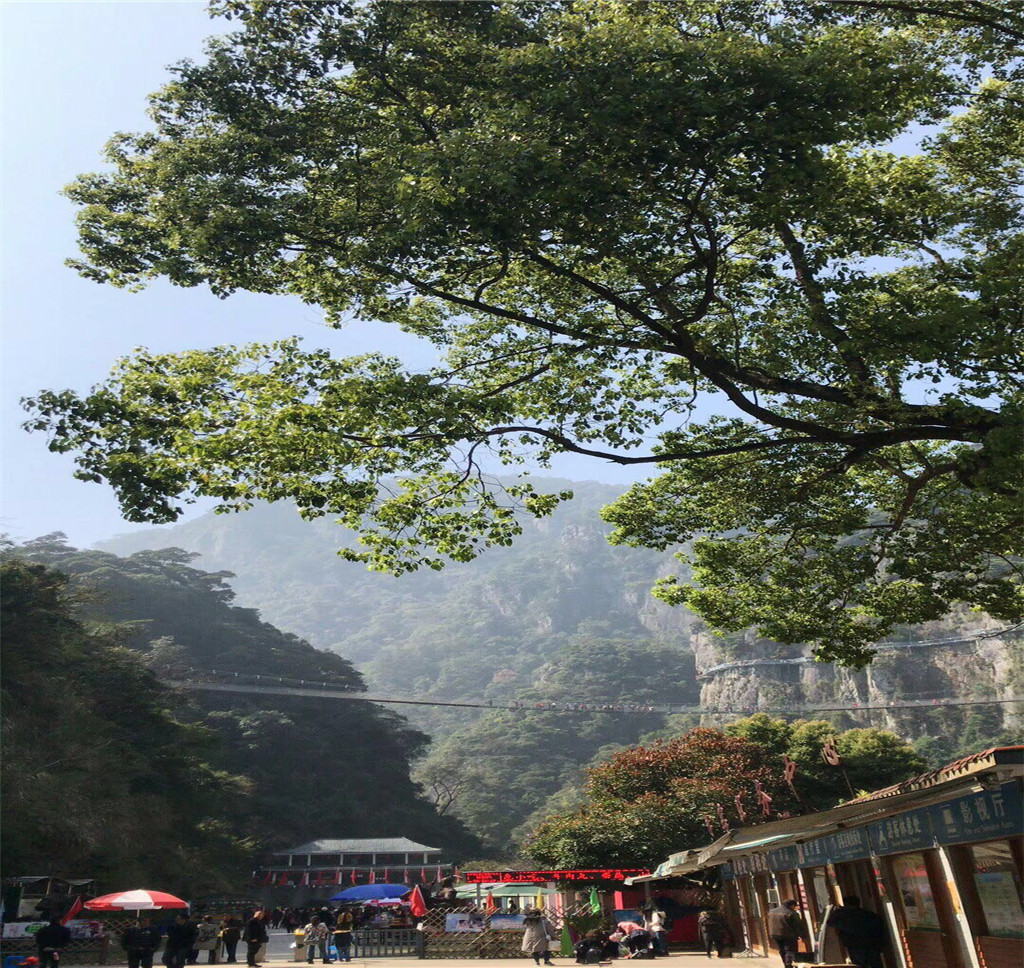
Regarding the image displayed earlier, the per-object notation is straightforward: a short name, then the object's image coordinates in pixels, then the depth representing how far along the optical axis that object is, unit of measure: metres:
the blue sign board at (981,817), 7.13
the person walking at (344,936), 20.70
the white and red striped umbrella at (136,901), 19.50
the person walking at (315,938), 19.84
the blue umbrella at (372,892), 28.88
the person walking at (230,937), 20.30
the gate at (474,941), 22.70
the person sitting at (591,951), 19.78
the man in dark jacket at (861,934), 11.11
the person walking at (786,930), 13.34
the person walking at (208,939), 20.15
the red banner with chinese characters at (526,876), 24.47
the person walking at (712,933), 21.78
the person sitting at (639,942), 21.56
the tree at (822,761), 34.75
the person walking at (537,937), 19.77
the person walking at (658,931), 22.02
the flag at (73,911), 23.08
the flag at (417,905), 24.39
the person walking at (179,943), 15.18
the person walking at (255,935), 18.03
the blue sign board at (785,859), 14.98
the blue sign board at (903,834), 9.20
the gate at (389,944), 23.42
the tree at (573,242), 8.52
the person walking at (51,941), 15.66
